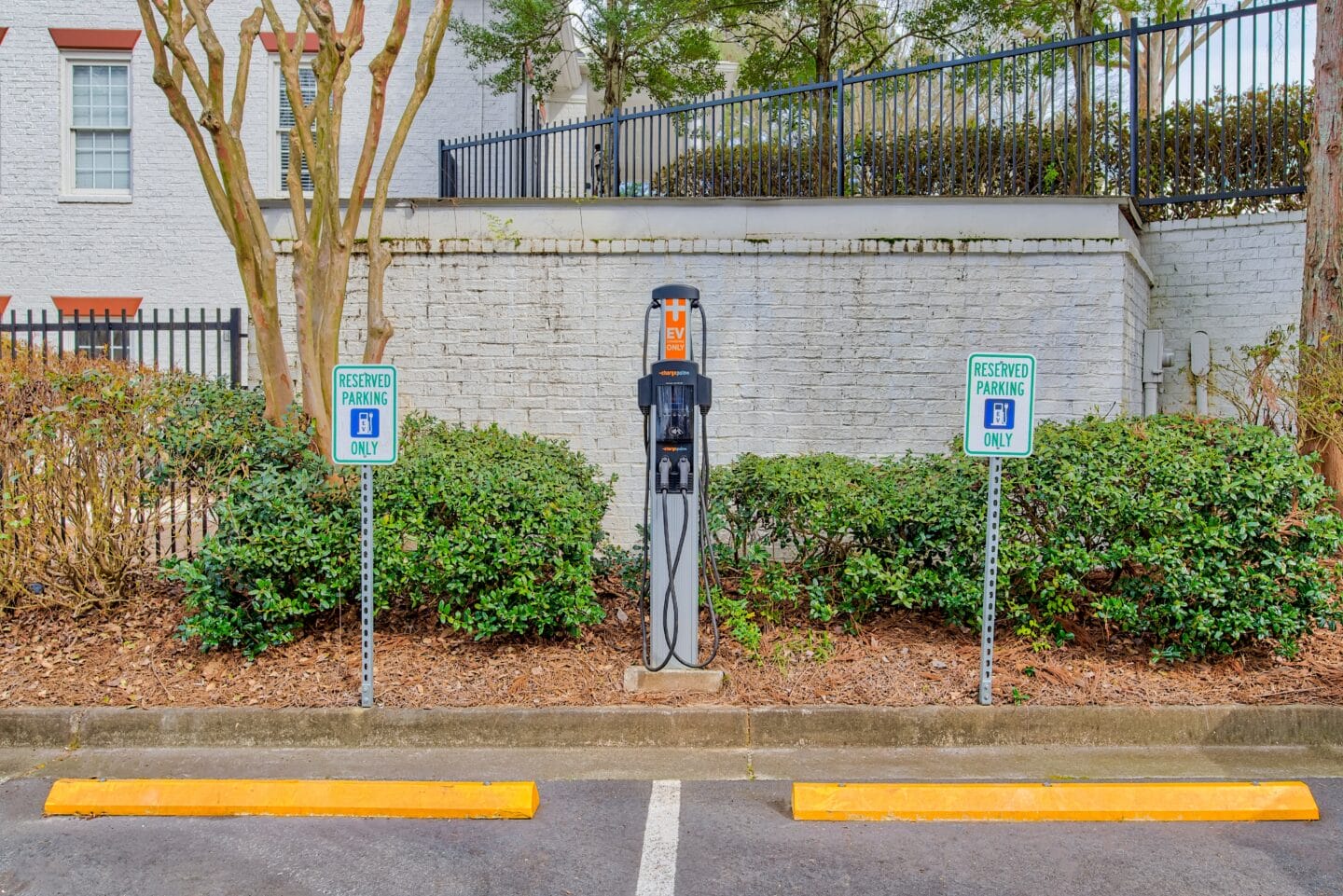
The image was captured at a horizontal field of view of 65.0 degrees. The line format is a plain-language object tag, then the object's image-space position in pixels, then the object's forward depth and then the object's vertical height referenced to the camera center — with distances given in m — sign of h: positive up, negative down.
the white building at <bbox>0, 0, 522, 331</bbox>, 13.02 +3.18
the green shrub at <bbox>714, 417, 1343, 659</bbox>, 5.48 -0.58
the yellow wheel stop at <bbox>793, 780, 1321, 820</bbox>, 4.37 -1.57
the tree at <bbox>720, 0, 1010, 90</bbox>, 14.13 +5.66
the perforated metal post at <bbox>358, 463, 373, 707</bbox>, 5.27 -0.71
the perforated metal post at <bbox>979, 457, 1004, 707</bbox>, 5.28 -0.81
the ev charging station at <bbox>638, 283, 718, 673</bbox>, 5.29 -0.30
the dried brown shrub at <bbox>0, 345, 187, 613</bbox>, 6.22 -0.35
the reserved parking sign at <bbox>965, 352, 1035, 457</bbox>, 5.22 +0.13
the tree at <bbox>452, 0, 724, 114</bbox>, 12.68 +4.85
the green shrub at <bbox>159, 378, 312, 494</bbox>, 6.32 -0.13
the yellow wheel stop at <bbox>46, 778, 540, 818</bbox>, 4.44 -1.60
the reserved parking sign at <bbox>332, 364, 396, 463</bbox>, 5.25 +0.06
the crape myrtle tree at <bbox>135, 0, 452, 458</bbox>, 6.77 +1.68
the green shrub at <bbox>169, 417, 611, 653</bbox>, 5.64 -0.70
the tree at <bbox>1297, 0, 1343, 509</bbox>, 6.95 +1.32
